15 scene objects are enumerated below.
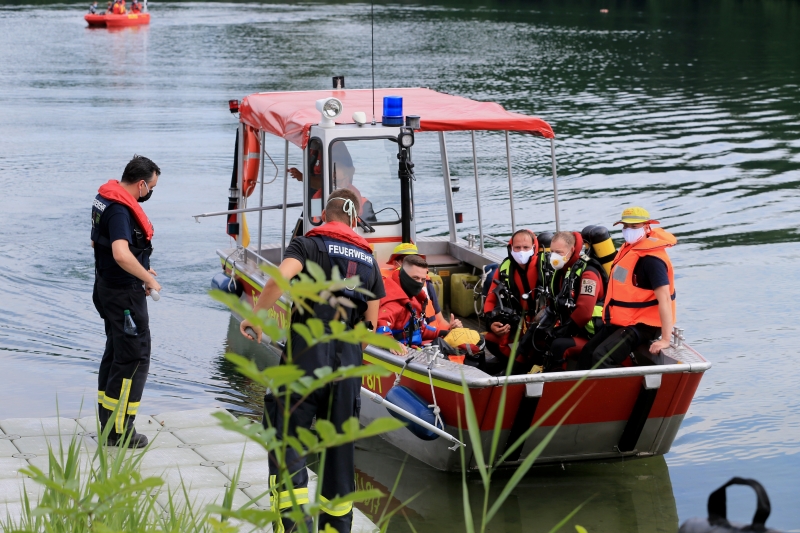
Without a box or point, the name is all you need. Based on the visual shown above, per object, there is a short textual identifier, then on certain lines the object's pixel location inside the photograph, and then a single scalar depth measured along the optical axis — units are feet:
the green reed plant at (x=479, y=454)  17.72
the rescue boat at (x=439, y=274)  39.73
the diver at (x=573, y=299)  44.21
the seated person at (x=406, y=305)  44.32
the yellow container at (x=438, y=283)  56.70
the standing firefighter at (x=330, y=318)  30.50
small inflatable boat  298.15
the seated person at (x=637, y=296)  40.86
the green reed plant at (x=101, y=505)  17.98
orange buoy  61.87
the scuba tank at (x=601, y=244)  45.65
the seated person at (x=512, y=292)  45.96
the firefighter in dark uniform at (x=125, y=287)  38.37
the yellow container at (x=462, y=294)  57.11
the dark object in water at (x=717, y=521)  13.89
